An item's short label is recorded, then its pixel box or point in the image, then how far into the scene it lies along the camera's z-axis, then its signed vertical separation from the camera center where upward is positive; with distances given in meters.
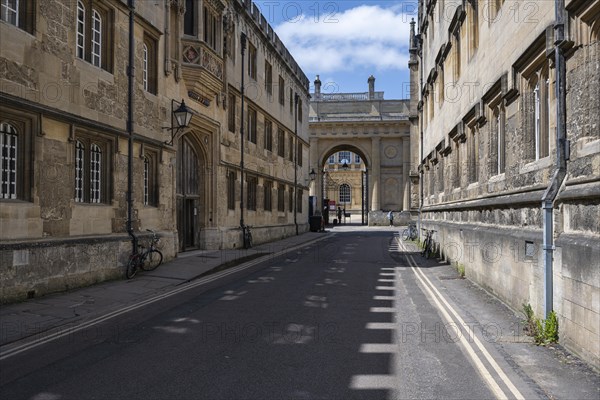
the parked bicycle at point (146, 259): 12.99 -1.28
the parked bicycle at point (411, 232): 29.97 -1.28
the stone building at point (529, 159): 6.29 +0.92
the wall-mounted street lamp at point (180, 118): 15.50 +2.85
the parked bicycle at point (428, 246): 20.27 -1.40
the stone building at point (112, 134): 9.88 +2.05
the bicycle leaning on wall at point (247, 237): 22.91 -1.16
